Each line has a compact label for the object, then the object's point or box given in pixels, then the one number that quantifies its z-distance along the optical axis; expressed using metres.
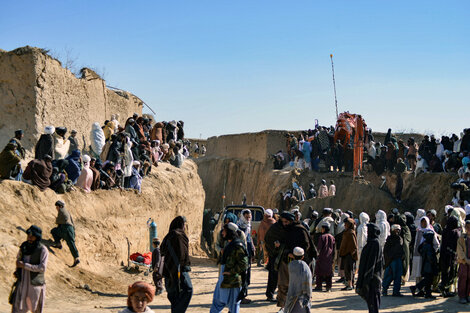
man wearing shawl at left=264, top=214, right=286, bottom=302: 10.57
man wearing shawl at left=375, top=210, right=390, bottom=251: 14.45
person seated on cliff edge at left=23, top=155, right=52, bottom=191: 13.45
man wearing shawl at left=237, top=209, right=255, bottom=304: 14.52
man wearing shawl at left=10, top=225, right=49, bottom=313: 8.38
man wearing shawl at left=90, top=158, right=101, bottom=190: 16.02
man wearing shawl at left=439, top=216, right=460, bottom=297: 12.38
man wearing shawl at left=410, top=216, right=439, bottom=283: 13.06
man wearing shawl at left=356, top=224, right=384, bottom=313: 9.89
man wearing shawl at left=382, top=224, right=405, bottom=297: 12.91
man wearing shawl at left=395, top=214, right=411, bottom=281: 13.79
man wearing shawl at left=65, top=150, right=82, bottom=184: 15.03
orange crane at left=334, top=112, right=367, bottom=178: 26.52
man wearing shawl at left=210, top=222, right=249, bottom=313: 9.20
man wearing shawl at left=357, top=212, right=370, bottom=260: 15.21
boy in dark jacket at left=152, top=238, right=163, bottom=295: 11.30
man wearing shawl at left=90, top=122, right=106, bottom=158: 17.39
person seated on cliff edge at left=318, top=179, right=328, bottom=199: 28.12
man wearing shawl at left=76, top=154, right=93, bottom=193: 15.56
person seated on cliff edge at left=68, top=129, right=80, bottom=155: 16.50
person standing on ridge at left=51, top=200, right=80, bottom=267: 12.69
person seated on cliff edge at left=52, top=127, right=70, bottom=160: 15.07
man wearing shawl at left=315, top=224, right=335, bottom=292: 13.75
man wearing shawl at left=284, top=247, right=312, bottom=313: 8.66
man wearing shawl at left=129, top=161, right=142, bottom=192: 18.75
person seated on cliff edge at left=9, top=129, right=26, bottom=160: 13.02
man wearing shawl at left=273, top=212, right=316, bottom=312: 10.41
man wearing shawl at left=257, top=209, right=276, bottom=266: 14.62
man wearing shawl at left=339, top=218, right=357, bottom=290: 13.71
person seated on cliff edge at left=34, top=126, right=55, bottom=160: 14.03
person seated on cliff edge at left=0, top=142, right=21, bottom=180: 12.88
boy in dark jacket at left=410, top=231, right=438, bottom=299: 12.70
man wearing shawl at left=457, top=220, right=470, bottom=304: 11.80
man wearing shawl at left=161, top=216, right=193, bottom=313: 8.98
